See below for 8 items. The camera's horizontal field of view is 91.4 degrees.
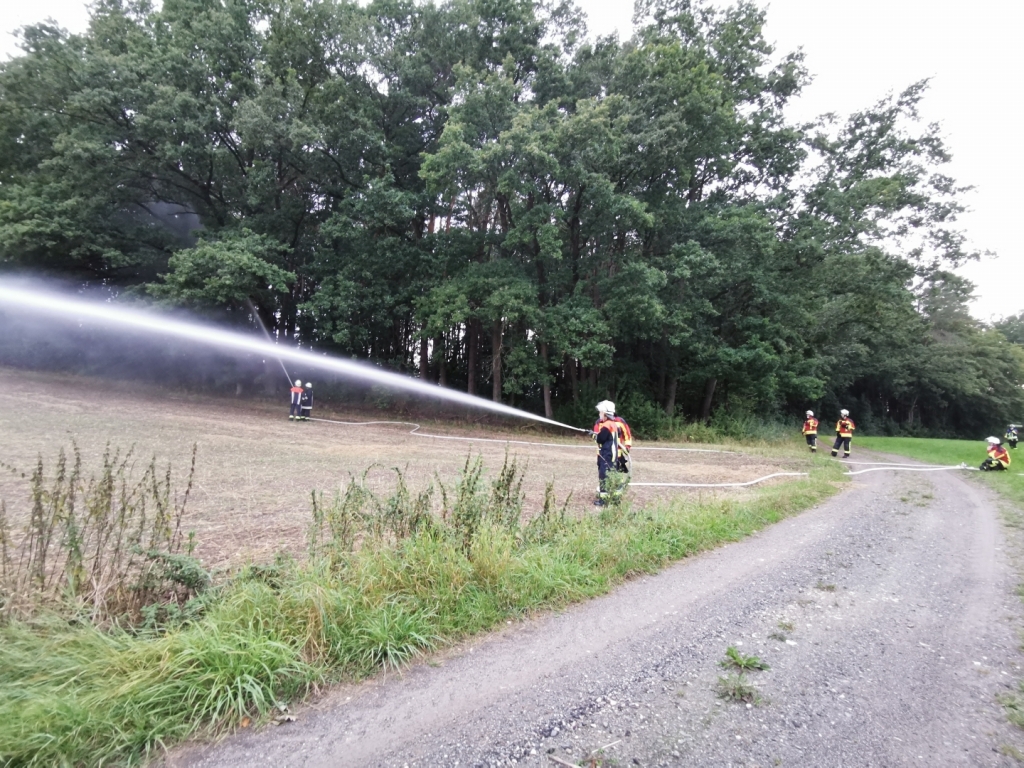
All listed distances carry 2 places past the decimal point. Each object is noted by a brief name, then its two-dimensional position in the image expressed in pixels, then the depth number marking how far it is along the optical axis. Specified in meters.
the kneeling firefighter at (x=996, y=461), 14.29
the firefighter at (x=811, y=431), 18.30
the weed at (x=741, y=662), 3.09
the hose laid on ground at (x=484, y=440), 16.27
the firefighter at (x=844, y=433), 16.94
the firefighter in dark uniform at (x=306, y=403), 18.09
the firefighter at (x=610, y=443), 7.26
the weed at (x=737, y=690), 2.77
